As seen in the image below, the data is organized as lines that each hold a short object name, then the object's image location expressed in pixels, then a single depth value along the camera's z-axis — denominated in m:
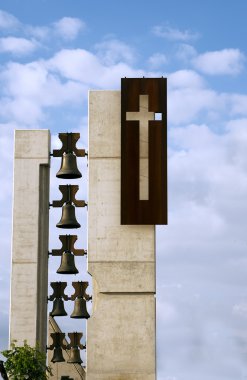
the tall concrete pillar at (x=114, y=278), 32.78
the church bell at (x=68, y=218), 34.34
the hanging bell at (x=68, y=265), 34.28
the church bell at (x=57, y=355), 34.66
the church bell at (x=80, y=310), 34.06
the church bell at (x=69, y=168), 34.50
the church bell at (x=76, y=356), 35.66
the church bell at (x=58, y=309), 34.47
